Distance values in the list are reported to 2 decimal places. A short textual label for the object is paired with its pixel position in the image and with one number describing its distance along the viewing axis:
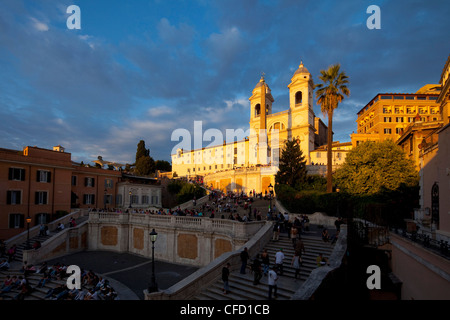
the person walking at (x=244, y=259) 14.57
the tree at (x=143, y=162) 75.38
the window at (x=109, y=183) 42.31
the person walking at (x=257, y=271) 13.12
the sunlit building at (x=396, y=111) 65.46
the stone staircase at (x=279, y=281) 12.60
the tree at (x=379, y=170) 26.64
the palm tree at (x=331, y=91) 31.69
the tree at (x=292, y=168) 36.06
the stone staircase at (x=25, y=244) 24.05
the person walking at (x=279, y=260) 13.68
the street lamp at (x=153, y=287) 12.90
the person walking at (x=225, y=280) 13.04
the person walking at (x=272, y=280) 11.36
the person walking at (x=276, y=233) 18.08
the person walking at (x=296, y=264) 13.41
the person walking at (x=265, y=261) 13.87
